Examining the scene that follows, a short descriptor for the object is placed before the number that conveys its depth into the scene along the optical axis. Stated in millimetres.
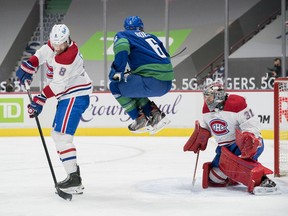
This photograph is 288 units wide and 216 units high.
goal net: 8561
